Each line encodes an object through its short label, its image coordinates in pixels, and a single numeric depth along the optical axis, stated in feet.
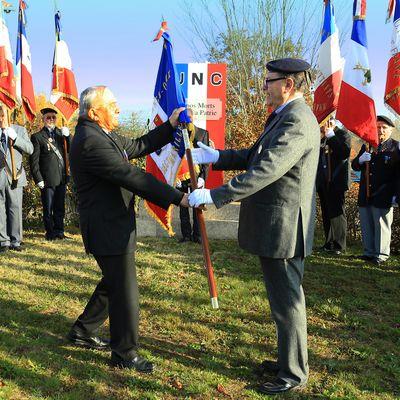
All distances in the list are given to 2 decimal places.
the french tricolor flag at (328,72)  22.12
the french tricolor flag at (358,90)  20.18
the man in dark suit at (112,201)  10.20
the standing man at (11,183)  23.54
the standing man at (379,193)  21.86
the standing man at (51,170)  26.05
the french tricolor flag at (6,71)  24.65
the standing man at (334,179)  23.85
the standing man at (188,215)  24.49
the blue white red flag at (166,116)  13.70
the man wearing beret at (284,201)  9.34
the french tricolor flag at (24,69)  27.30
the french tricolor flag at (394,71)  19.01
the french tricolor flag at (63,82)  28.12
